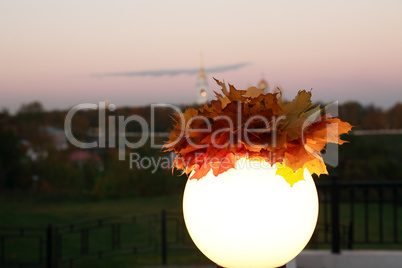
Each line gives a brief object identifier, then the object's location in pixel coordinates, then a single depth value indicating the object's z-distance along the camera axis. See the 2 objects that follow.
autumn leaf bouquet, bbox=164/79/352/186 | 1.78
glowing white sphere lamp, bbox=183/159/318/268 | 1.75
